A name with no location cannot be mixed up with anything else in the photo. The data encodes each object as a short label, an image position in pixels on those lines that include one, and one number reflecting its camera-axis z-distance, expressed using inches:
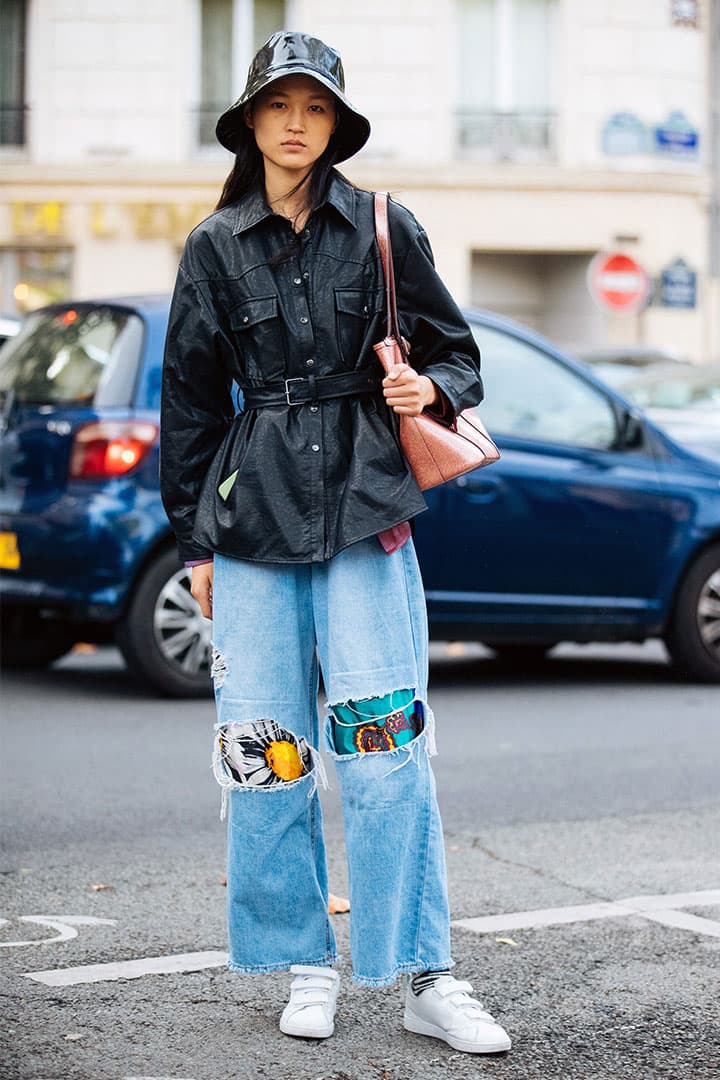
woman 252.4
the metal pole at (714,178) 1863.8
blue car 554.4
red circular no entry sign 1379.2
